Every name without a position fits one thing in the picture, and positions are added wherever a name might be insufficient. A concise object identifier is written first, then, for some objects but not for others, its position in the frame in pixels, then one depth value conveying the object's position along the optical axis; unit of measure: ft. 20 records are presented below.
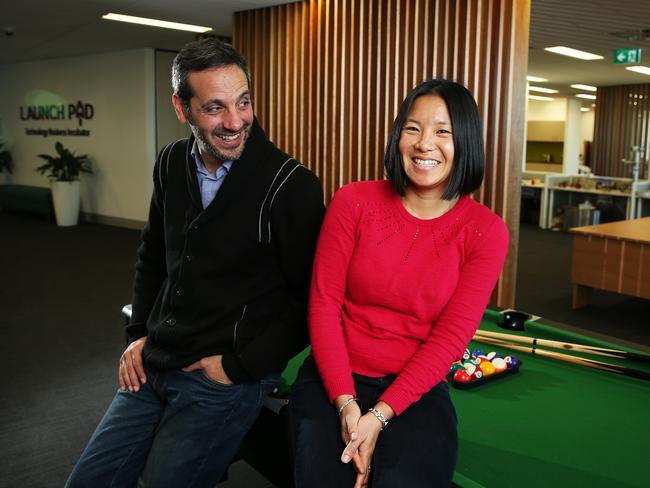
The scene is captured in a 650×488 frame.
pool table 4.92
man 5.81
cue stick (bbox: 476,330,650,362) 7.22
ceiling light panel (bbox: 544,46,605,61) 29.37
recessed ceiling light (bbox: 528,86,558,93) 46.52
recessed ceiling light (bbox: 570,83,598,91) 45.22
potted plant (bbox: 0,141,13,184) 43.88
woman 5.16
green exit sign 27.96
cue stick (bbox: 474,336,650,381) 6.81
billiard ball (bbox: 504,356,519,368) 6.97
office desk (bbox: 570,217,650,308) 18.35
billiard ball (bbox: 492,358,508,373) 6.83
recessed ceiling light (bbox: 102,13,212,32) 24.76
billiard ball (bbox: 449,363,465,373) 6.77
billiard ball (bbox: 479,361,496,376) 6.70
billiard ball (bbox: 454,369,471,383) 6.52
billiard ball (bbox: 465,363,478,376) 6.61
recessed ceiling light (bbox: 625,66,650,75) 35.58
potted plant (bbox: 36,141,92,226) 35.65
